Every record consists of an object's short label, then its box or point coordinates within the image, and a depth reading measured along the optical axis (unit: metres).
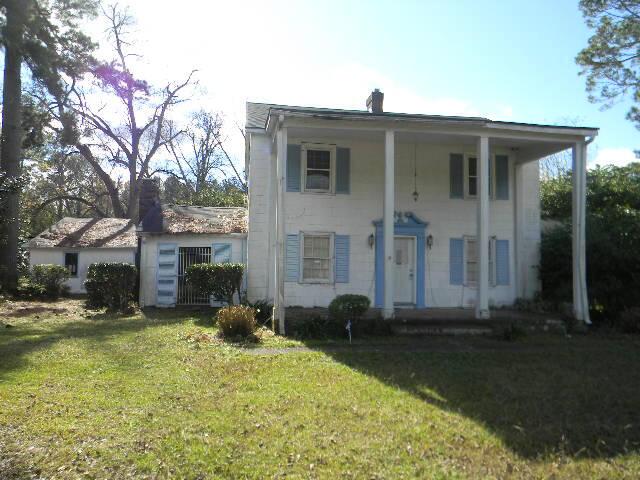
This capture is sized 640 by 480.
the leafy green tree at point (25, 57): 21.28
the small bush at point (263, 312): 12.80
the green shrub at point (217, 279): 14.88
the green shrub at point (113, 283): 16.52
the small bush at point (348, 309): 11.09
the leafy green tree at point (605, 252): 13.34
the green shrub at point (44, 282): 21.02
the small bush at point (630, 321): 12.00
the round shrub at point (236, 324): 10.60
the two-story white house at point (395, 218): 14.48
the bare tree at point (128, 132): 34.12
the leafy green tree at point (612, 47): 16.27
